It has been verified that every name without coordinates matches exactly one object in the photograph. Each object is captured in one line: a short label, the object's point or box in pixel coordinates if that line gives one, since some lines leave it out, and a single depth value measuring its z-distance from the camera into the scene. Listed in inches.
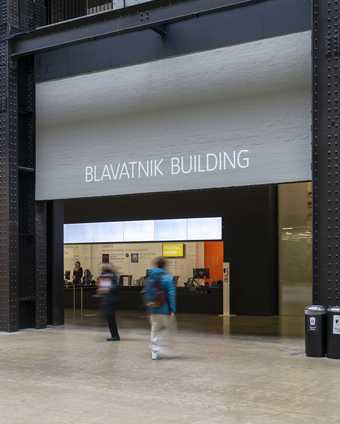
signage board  511.8
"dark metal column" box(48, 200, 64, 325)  677.3
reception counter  821.2
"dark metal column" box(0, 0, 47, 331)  633.6
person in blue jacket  444.1
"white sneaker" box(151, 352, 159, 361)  441.7
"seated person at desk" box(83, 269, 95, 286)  943.0
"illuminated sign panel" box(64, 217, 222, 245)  844.6
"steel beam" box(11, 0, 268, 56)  523.5
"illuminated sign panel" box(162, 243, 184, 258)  870.4
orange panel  837.8
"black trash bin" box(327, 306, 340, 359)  439.2
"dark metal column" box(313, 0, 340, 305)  458.0
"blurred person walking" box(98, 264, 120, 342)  535.2
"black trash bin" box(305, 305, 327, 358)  449.7
